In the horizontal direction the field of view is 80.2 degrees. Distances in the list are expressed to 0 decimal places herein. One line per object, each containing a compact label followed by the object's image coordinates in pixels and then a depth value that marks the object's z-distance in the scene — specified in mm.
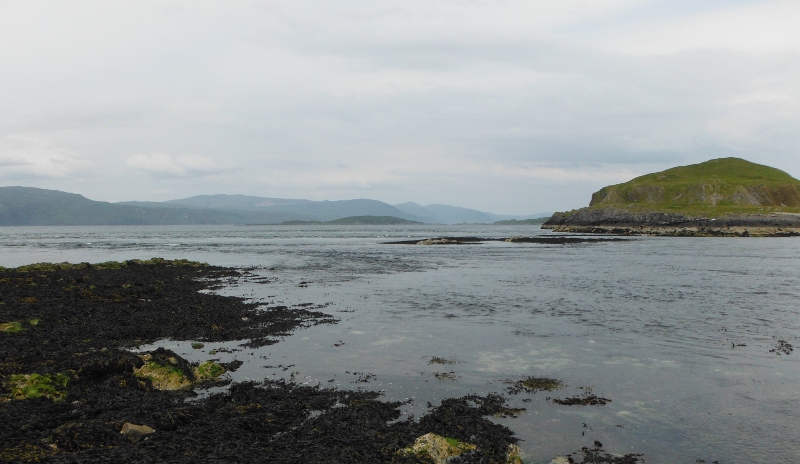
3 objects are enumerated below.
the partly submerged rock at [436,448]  9938
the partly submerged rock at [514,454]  9953
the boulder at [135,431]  10445
